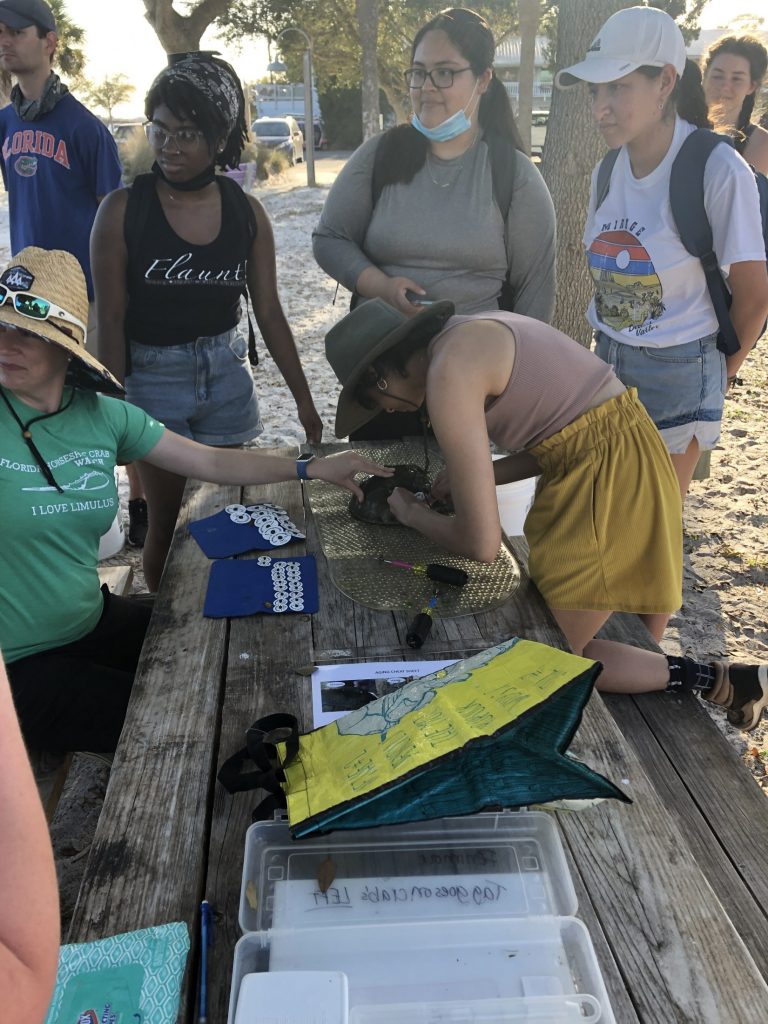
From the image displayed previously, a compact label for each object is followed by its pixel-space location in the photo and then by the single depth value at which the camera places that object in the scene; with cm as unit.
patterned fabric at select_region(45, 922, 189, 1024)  93
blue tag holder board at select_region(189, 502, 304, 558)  207
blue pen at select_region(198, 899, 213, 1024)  94
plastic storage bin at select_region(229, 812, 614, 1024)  91
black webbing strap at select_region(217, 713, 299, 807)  119
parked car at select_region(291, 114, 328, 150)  2912
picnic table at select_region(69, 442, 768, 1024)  102
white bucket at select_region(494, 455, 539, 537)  281
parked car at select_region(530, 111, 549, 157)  1834
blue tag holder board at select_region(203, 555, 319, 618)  178
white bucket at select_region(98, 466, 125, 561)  336
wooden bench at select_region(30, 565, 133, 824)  182
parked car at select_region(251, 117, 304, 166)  2380
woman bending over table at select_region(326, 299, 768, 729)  194
